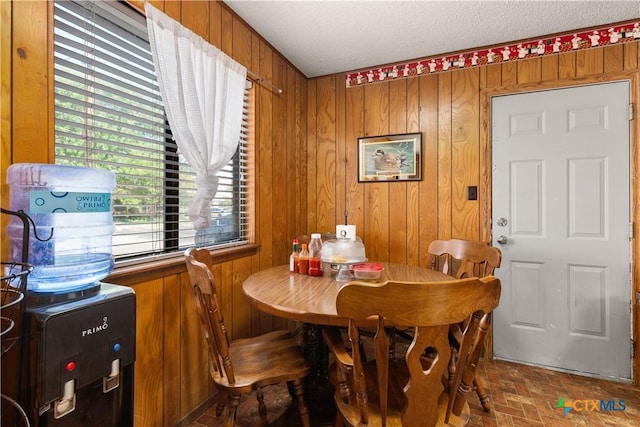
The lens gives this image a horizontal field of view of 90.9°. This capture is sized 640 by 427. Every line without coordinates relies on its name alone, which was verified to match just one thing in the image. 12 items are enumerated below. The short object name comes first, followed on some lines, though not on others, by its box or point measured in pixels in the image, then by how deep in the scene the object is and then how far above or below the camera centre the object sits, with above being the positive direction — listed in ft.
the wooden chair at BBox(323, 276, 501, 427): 2.97 -1.25
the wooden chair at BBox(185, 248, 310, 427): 4.21 -2.32
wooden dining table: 4.09 -1.23
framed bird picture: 8.93 +1.65
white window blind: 4.06 +1.32
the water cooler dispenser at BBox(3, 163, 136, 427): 2.58 -0.83
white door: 7.19 -0.31
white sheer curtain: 5.02 +2.09
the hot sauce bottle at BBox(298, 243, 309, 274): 6.31 -0.98
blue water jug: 3.03 -0.08
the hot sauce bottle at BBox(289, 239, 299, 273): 6.46 -0.96
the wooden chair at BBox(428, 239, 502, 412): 5.99 -0.95
